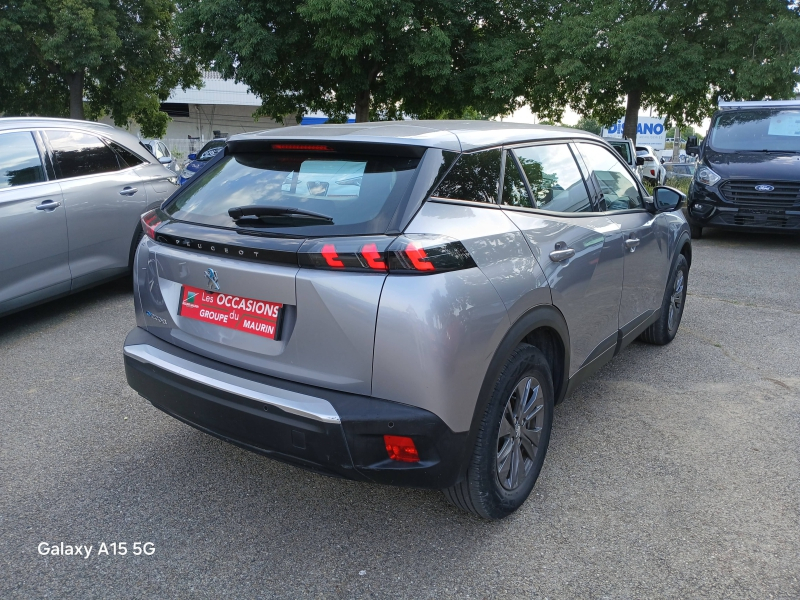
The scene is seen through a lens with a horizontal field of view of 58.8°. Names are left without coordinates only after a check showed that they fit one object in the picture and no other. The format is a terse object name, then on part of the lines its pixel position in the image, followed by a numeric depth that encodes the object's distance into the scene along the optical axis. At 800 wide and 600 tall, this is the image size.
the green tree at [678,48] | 17.77
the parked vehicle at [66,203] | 5.29
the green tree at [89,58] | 23.11
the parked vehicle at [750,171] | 9.95
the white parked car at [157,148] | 21.41
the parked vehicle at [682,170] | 20.02
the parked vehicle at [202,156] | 14.85
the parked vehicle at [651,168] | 19.22
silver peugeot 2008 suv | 2.45
